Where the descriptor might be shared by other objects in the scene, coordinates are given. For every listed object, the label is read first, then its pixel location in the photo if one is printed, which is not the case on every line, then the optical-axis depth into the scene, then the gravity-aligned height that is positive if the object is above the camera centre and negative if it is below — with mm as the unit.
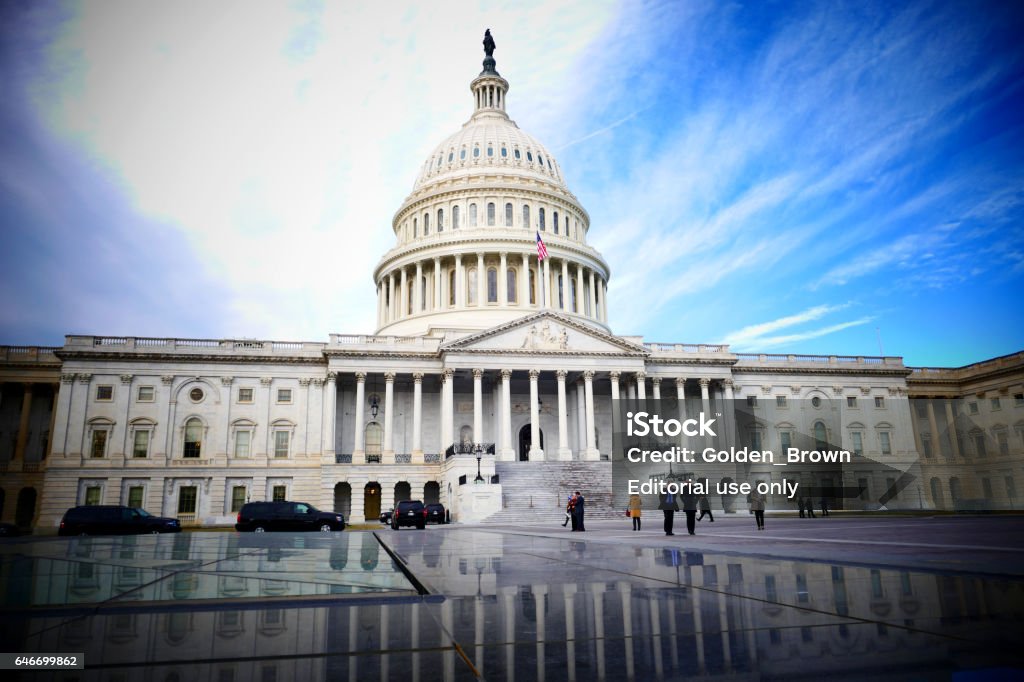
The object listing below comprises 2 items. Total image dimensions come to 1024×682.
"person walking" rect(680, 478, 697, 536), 22828 -712
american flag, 72125 +23790
